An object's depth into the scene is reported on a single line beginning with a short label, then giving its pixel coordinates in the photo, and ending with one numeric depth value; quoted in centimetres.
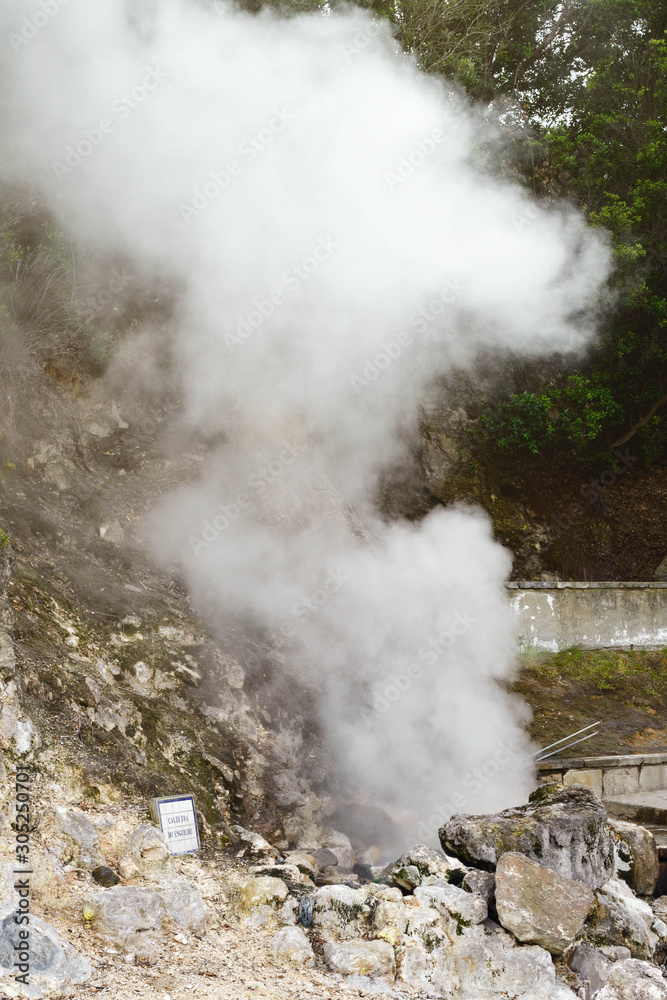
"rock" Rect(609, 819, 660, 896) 438
